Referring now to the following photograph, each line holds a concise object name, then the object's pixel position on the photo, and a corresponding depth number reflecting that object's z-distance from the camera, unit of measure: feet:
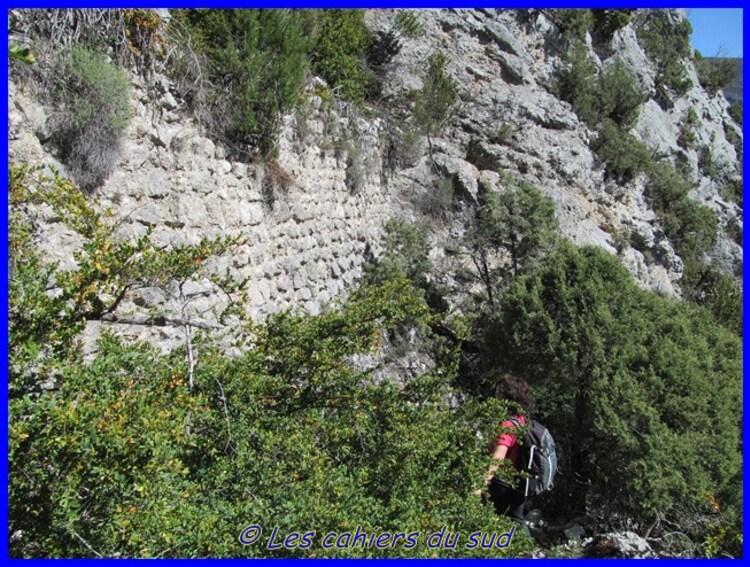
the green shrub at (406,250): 26.09
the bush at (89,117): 11.81
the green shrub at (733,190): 43.37
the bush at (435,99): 29.30
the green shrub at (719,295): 30.83
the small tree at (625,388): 17.72
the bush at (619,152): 35.01
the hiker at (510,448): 11.98
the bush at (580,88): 35.68
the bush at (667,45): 45.01
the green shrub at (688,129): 43.37
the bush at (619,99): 36.96
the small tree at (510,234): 26.04
